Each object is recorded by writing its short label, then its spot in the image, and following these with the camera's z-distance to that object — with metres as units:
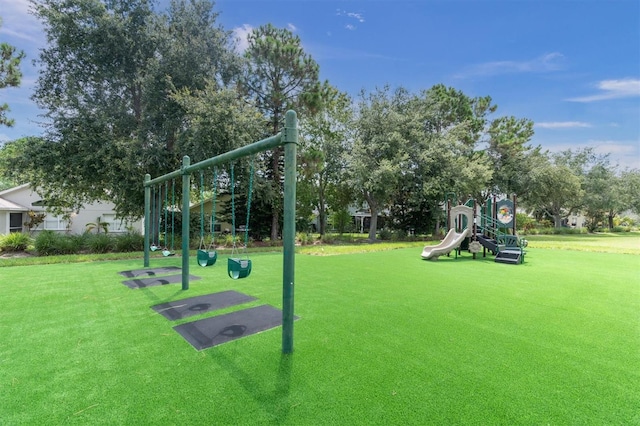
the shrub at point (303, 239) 16.71
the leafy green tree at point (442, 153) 18.45
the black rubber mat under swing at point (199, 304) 4.39
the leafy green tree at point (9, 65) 11.95
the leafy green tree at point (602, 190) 32.25
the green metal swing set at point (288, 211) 3.09
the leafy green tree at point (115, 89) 12.16
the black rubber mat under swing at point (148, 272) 6.96
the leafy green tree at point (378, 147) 17.23
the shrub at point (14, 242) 10.96
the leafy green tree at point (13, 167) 11.76
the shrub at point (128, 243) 11.66
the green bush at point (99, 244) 11.31
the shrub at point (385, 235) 21.31
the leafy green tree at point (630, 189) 33.09
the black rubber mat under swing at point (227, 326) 3.47
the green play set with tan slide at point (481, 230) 10.62
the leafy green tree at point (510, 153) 25.00
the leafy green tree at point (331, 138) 19.22
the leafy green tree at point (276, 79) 15.65
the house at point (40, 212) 18.52
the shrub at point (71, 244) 10.76
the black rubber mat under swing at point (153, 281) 6.04
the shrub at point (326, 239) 17.95
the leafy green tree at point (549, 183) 24.28
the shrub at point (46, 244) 10.48
